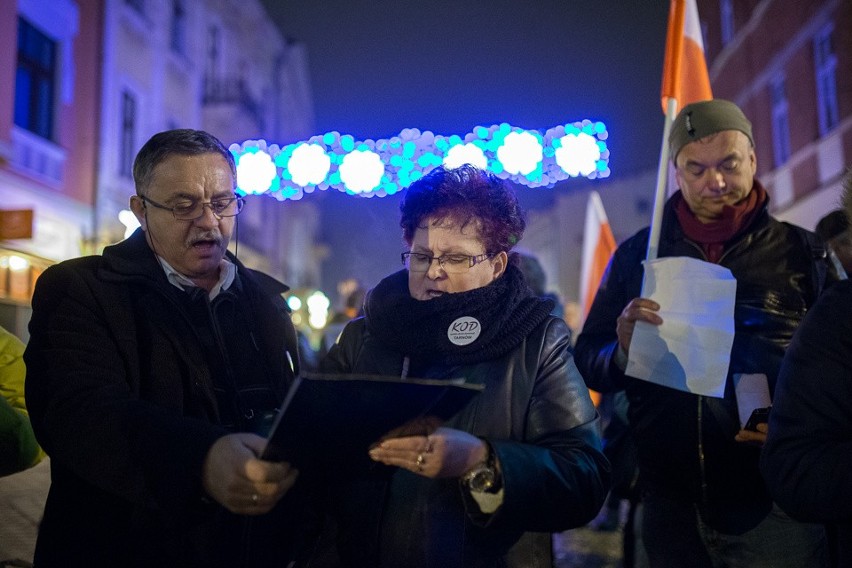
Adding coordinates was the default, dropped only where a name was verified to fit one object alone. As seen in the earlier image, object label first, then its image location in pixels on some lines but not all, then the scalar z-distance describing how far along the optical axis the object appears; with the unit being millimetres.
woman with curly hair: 1842
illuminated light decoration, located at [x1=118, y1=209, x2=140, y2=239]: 7062
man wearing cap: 2576
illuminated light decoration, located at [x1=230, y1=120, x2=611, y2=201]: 11664
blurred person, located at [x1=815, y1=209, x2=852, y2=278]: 3525
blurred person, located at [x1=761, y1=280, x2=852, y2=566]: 1715
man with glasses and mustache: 1716
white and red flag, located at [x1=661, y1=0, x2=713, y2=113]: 3973
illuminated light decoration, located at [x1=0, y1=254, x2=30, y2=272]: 4333
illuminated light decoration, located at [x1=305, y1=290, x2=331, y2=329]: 15844
